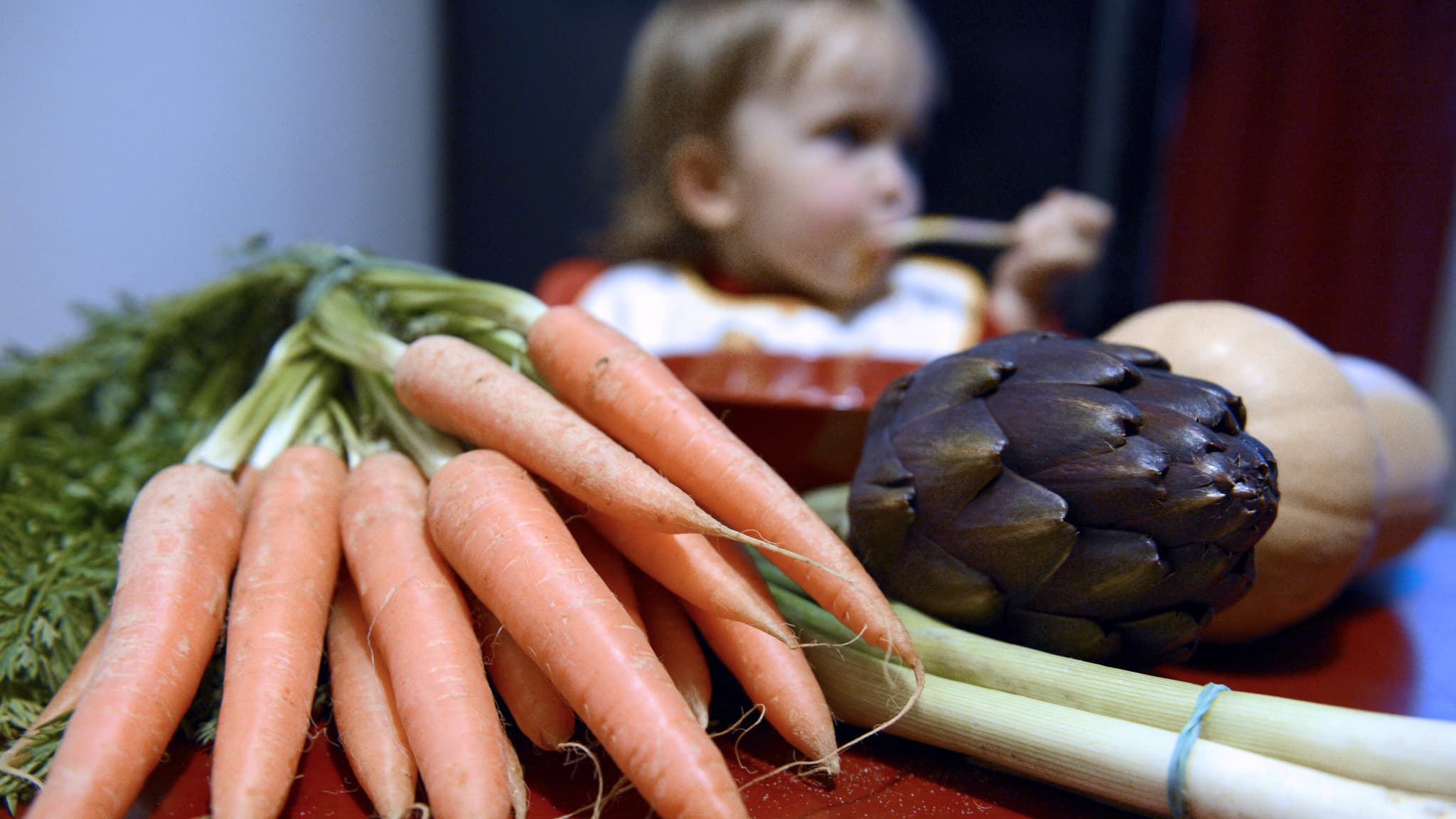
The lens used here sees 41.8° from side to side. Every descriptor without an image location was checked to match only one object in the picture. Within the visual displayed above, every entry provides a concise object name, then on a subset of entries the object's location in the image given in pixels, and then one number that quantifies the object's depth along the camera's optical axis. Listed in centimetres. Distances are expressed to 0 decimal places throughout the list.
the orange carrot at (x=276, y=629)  44
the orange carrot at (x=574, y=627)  43
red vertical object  122
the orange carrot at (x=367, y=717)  44
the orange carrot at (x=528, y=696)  46
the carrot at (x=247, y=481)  51
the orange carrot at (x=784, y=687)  45
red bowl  56
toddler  102
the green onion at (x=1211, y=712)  42
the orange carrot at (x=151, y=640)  43
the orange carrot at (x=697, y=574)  46
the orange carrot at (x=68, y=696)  44
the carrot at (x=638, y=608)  47
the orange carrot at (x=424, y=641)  43
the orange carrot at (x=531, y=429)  46
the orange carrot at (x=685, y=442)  47
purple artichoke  46
